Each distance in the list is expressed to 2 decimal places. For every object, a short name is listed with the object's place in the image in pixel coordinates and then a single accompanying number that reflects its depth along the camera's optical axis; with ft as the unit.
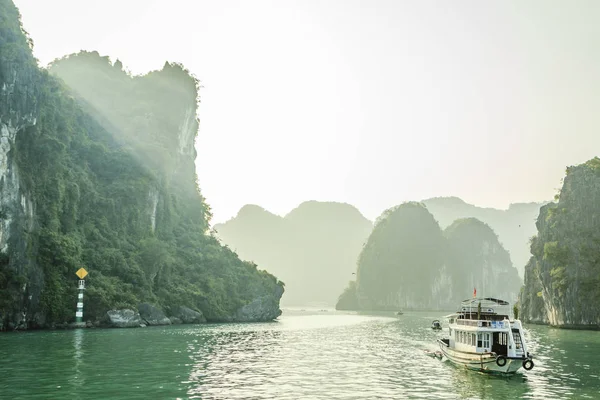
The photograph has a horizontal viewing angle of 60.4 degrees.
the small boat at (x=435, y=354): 126.07
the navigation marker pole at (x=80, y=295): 192.95
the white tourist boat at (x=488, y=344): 97.96
